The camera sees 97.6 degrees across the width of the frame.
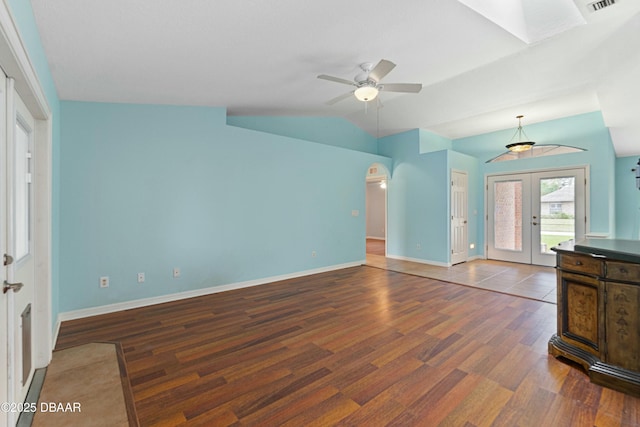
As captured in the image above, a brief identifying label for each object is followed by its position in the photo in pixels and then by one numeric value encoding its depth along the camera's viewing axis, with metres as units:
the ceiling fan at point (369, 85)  3.17
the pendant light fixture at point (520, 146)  5.32
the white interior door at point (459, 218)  6.28
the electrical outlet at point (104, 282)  3.44
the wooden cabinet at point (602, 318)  1.94
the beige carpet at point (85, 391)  1.71
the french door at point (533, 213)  5.72
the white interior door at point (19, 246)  1.58
